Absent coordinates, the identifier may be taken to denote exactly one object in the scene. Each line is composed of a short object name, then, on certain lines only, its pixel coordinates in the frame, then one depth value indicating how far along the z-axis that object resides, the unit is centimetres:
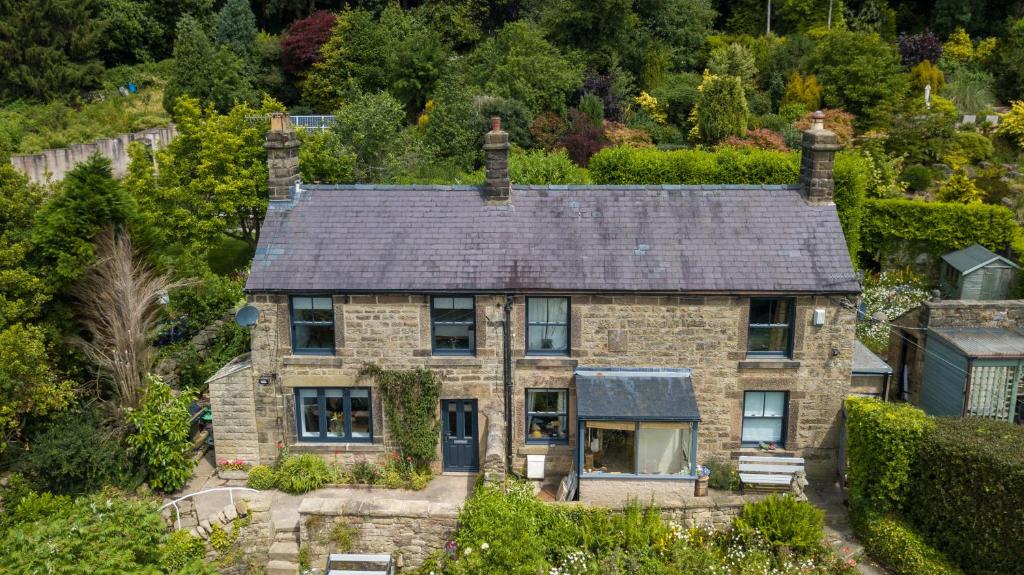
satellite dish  1708
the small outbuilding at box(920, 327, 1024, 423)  1812
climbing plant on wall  1775
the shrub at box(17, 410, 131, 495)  1675
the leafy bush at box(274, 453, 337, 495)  1767
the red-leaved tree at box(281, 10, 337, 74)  5219
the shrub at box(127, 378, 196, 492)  1758
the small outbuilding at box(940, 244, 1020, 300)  2497
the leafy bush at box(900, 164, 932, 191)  3161
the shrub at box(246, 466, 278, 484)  1781
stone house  1727
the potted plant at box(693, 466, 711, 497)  1736
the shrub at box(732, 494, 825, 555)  1509
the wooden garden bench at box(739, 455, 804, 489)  1728
